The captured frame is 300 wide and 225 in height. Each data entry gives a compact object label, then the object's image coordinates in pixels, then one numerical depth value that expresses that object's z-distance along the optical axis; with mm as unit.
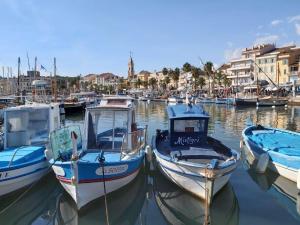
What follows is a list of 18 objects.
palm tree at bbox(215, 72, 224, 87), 80896
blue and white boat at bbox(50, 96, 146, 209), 7539
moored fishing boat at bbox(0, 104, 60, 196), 8712
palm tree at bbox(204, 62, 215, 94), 72376
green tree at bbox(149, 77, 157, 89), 102685
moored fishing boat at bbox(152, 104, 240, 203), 7857
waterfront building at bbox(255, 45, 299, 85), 64647
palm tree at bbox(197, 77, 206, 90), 79608
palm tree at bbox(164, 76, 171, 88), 93976
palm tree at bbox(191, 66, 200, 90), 77088
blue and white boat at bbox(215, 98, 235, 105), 50258
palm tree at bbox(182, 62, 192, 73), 77702
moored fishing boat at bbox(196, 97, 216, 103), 56639
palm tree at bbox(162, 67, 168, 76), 95344
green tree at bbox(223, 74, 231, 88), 79253
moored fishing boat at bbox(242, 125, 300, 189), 9681
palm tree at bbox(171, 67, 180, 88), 87186
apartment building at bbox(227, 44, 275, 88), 74991
